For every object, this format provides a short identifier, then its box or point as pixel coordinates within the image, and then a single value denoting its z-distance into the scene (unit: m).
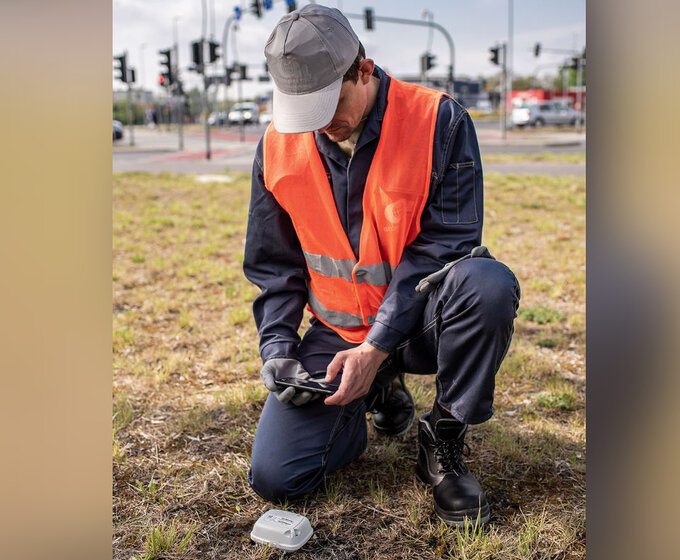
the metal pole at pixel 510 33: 33.19
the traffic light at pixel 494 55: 26.91
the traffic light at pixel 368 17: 25.61
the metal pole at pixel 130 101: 25.06
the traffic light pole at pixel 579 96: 33.12
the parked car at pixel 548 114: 34.12
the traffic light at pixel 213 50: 18.87
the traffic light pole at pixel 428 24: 24.26
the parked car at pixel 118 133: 30.07
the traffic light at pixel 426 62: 25.69
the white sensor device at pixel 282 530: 2.02
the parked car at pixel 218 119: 46.62
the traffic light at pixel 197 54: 17.95
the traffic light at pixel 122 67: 25.00
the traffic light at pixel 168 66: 24.08
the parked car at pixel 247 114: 44.91
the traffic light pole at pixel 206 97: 16.50
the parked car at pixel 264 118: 46.04
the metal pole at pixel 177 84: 24.27
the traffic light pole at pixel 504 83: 24.20
